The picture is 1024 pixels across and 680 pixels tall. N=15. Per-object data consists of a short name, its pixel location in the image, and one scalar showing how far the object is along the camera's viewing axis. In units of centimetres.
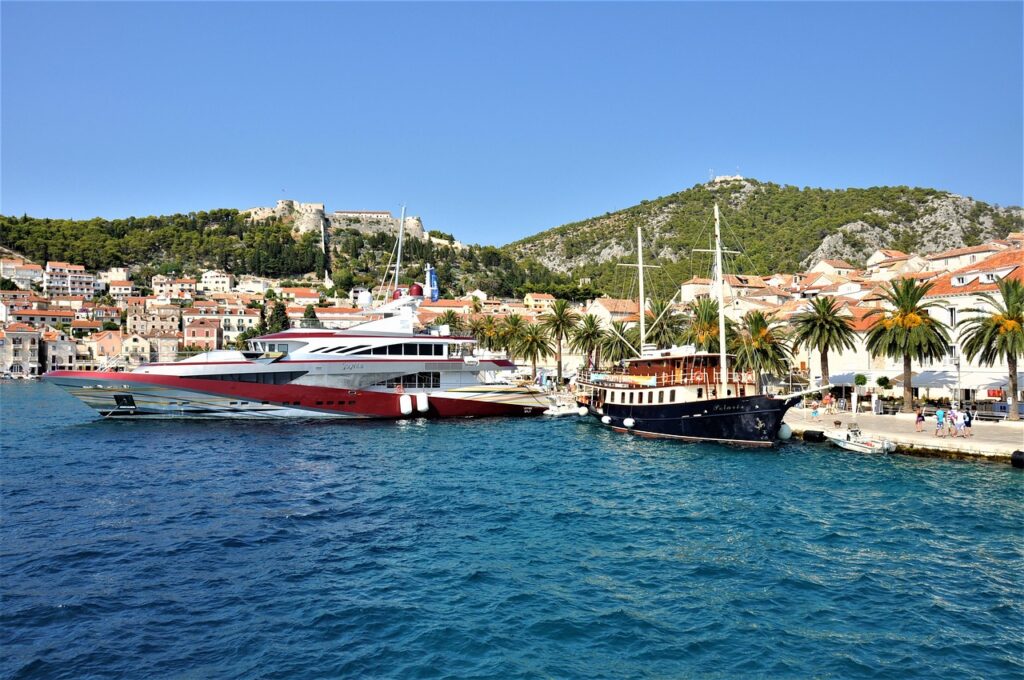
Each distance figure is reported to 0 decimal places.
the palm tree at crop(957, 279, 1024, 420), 3008
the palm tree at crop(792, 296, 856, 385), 3791
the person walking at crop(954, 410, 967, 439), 2796
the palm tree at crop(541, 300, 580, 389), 5891
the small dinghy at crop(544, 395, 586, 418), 4416
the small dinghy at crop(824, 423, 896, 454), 2755
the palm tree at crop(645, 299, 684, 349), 5401
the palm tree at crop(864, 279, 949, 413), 3366
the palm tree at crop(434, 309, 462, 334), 8778
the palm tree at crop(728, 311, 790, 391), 3934
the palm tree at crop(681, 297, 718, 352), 4594
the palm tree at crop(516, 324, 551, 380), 6234
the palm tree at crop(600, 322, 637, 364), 5559
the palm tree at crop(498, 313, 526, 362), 6606
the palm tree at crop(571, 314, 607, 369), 5677
